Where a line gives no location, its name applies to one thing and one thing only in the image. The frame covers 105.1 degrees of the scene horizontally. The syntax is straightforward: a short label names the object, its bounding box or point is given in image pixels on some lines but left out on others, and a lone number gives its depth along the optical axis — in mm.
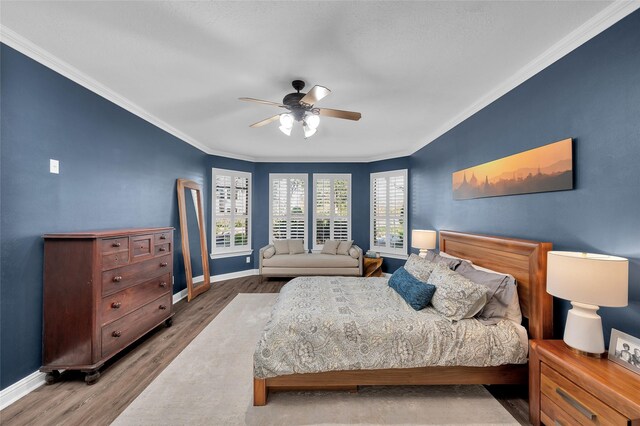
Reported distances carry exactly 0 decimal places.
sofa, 5309
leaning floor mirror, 4270
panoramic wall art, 1914
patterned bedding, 1890
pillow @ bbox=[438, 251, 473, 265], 2781
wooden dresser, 2111
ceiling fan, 2406
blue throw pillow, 2258
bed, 1903
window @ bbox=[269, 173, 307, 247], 6086
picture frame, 1393
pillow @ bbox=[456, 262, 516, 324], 2094
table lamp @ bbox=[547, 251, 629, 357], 1396
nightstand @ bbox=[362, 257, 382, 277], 5387
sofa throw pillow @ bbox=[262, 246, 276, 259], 5367
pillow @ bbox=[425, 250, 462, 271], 2757
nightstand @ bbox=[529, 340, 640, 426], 1249
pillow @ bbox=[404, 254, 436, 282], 2659
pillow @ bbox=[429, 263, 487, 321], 2045
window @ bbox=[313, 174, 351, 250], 6105
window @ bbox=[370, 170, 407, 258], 5359
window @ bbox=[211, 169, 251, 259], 5410
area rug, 1764
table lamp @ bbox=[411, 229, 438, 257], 3816
